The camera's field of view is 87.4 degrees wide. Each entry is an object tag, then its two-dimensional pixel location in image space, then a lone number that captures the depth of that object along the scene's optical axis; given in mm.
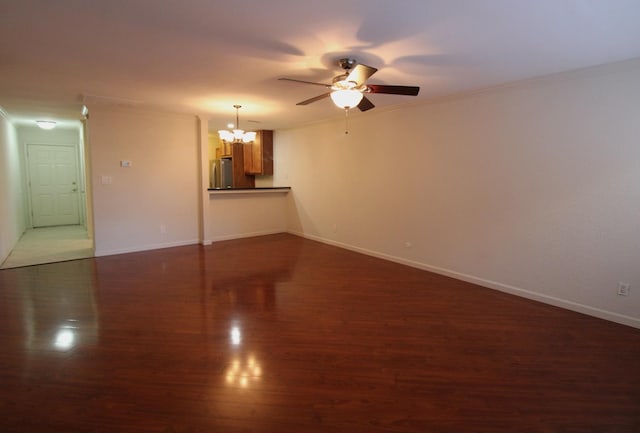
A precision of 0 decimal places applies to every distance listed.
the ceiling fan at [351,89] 2869
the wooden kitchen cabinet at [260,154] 7621
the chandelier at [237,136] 5578
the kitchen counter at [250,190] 6484
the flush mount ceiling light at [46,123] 6719
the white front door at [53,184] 7934
